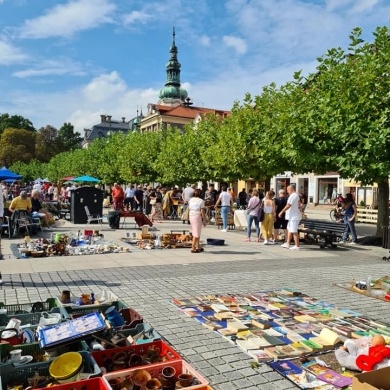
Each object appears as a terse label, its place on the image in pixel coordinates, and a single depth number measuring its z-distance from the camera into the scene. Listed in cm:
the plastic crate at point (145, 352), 388
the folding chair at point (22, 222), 1382
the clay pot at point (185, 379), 344
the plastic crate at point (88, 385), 325
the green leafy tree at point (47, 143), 9319
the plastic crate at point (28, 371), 349
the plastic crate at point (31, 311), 472
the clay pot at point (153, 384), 340
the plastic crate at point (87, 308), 500
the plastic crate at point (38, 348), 394
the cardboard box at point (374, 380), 316
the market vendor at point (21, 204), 1341
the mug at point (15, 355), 374
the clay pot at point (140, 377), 347
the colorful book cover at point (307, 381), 394
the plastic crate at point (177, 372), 337
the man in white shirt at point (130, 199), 2452
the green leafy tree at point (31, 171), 7019
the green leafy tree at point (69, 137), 10769
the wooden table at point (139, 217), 1630
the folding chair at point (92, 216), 1720
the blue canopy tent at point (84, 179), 2610
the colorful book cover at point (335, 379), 398
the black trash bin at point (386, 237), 1176
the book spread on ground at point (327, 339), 488
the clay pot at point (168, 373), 345
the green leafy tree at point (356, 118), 1171
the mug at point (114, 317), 483
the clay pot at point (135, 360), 381
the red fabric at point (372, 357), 405
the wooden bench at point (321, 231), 1338
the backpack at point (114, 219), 1716
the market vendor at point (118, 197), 2054
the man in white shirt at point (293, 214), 1237
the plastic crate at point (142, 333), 425
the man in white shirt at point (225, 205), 1662
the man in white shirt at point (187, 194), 1990
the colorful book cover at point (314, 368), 423
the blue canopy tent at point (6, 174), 2168
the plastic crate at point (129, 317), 466
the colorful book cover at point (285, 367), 425
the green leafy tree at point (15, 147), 8588
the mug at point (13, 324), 434
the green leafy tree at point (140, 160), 3400
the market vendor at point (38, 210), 1552
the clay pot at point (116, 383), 342
